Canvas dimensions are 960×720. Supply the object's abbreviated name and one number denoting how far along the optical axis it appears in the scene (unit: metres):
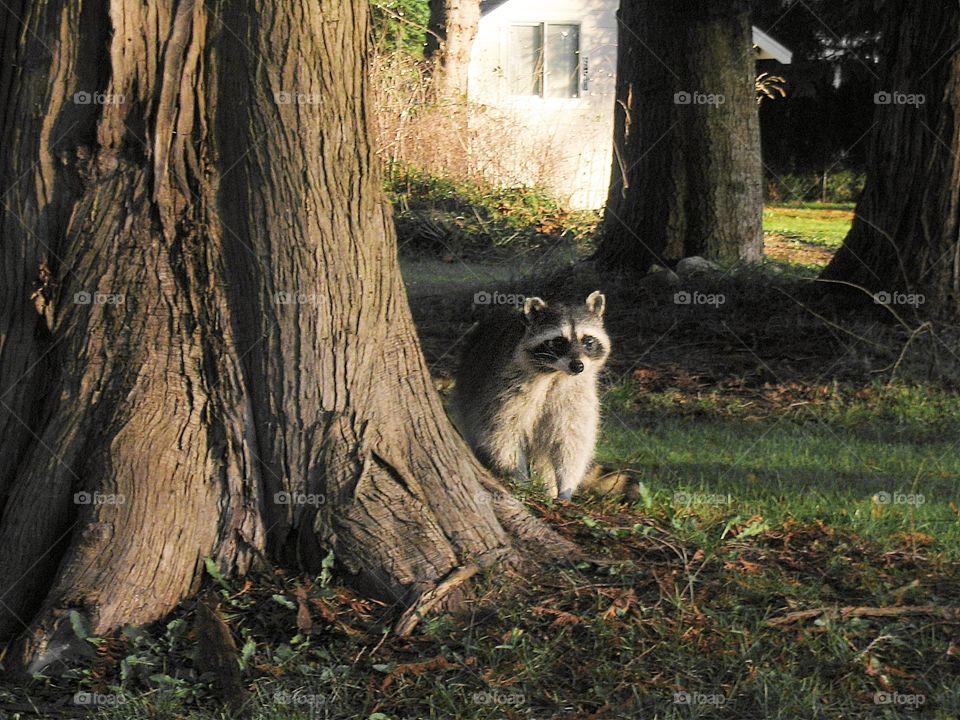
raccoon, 6.49
